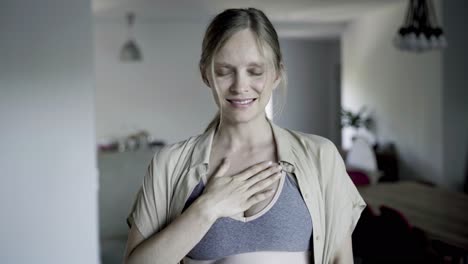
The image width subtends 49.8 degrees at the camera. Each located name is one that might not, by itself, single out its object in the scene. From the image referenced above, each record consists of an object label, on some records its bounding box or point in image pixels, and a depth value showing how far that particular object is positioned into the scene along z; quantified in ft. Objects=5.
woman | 3.06
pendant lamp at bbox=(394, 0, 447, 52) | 12.19
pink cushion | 13.89
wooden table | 8.72
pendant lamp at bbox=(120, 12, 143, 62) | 21.58
